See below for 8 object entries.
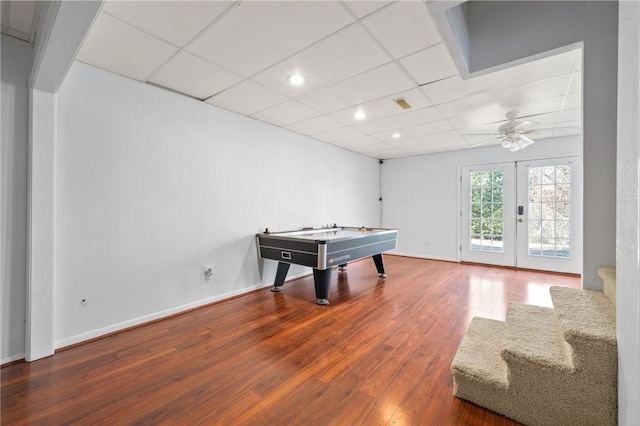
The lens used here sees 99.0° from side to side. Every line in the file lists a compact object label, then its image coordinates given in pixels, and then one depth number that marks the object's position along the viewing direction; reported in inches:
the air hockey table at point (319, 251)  121.7
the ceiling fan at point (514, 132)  140.3
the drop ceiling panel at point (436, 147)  207.3
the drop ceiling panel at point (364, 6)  65.8
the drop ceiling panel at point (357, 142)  193.0
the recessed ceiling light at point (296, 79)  101.5
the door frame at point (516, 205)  183.5
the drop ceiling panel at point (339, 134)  173.0
